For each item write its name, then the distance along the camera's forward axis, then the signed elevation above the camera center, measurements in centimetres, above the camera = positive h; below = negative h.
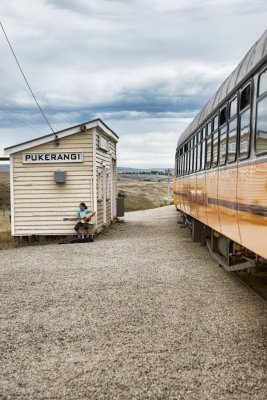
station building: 1628 +11
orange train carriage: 536 +25
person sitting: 1581 -121
